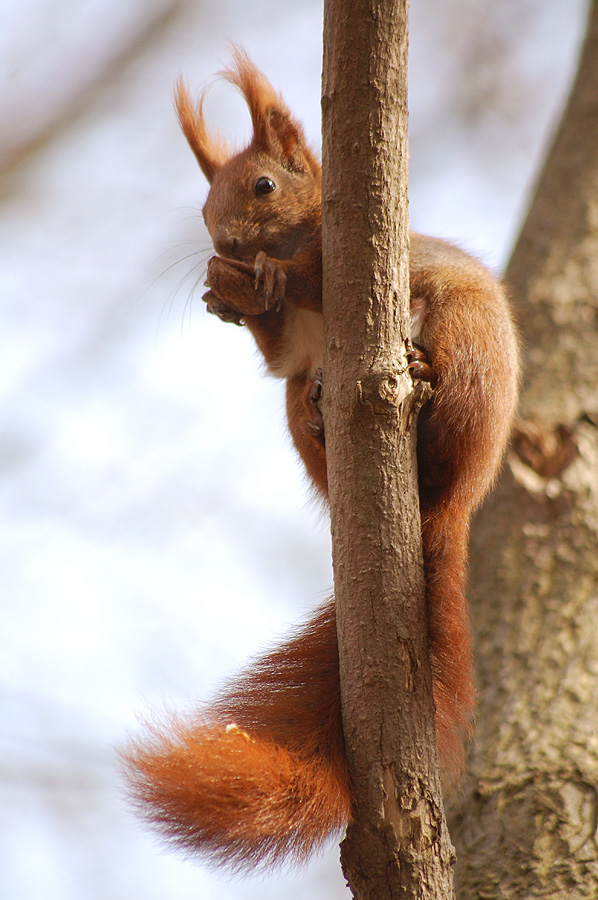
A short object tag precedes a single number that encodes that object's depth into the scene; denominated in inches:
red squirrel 218.0
